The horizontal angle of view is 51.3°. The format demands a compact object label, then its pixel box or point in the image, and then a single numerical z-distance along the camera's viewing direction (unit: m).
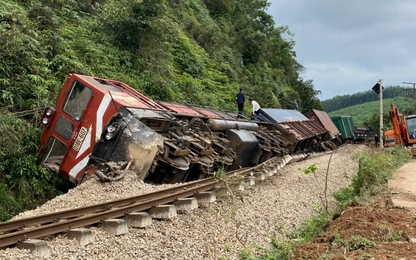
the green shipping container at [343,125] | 33.72
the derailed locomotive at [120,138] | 8.33
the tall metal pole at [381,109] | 19.79
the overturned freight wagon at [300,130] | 18.53
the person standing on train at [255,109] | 18.86
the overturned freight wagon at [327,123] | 27.02
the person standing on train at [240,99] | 19.72
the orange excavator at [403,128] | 23.12
